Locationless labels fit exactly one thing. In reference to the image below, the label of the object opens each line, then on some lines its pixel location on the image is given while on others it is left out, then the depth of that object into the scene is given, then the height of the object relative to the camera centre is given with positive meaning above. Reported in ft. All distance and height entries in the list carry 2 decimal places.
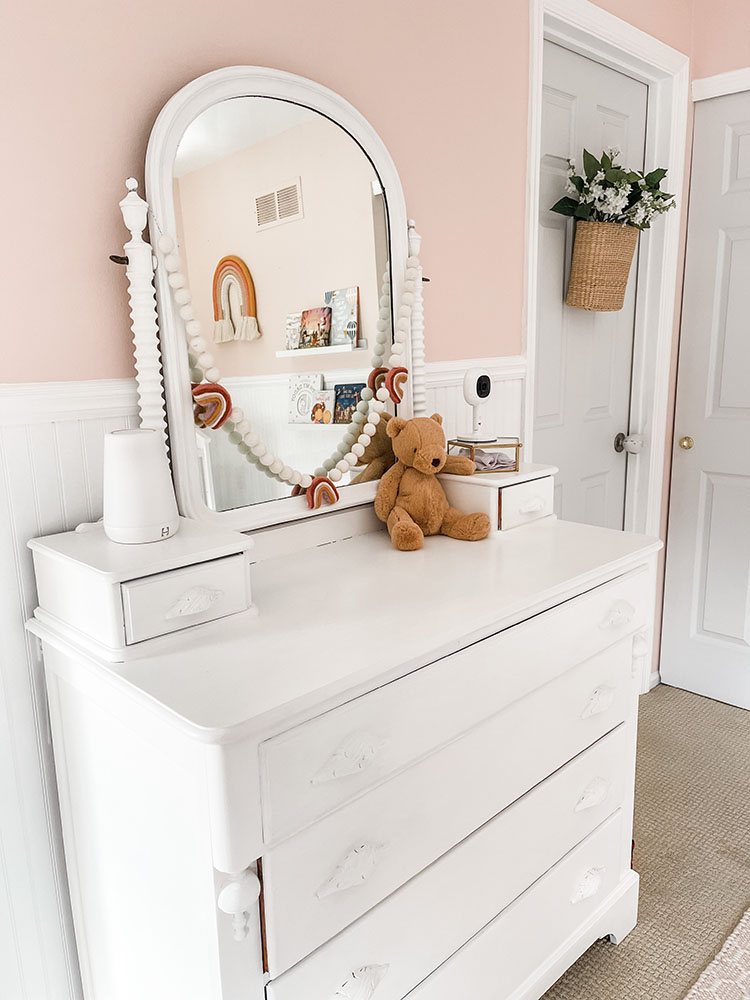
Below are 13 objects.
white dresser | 3.15 -1.97
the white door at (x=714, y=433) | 8.38 -1.09
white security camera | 5.67 -0.39
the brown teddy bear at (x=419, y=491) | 5.13 -1.02
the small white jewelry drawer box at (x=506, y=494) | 5.24 -1.06
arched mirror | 4.27 +0.31
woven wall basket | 7.49 +0.72
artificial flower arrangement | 7.30 +1.14
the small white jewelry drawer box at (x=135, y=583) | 3.44 -1.10
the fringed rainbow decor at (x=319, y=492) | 5.02 -0.97
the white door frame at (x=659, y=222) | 6.67 +1.24
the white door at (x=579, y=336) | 7.52 +0.02
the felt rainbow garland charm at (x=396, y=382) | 5.37 -0.28
